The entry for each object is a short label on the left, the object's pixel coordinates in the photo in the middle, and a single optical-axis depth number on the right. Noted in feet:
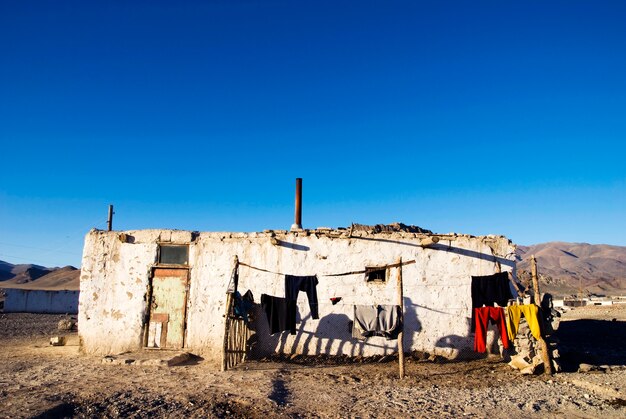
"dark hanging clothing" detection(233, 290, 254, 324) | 39.29
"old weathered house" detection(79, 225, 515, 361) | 44.19
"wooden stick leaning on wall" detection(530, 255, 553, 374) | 36.96
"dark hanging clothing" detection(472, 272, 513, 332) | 41.47
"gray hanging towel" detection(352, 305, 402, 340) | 38.83
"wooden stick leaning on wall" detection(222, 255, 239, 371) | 37.42
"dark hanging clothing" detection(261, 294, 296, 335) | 41.70
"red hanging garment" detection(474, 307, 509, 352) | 39.63
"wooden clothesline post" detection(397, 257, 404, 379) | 36.68
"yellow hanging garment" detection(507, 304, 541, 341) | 36.99
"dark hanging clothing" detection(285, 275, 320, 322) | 42.04
